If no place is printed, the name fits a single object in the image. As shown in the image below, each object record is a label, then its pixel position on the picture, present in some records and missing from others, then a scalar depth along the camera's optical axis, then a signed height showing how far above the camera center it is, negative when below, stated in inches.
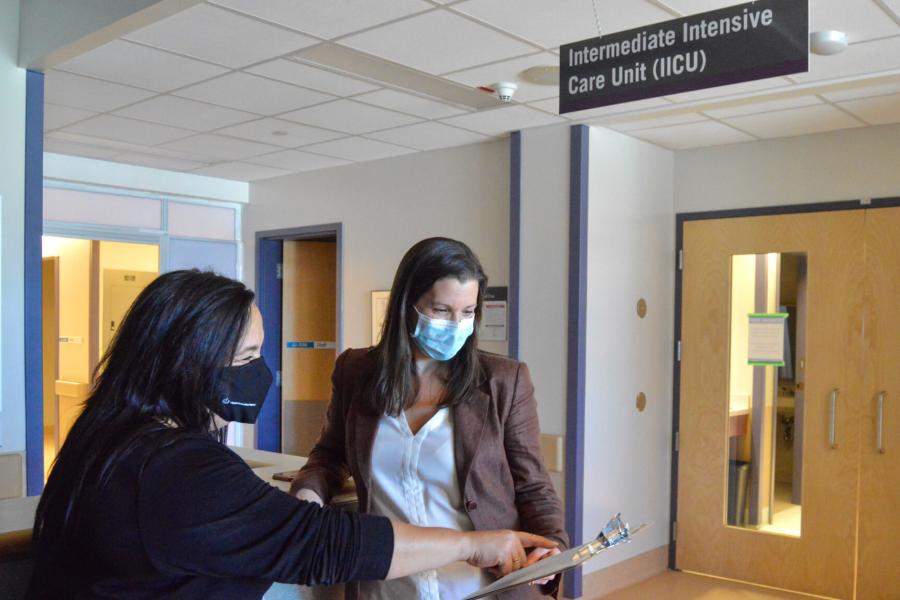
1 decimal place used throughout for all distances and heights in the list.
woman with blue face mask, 68.7 -11.5
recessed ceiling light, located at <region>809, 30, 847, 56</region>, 124.9 +36.6
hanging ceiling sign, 86.4 +25.3
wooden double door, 175.8 -24.7
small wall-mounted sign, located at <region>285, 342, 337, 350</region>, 277.9 -19.3
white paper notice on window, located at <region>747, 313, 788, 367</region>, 189.9 -10.3
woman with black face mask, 42.4 -10.6
